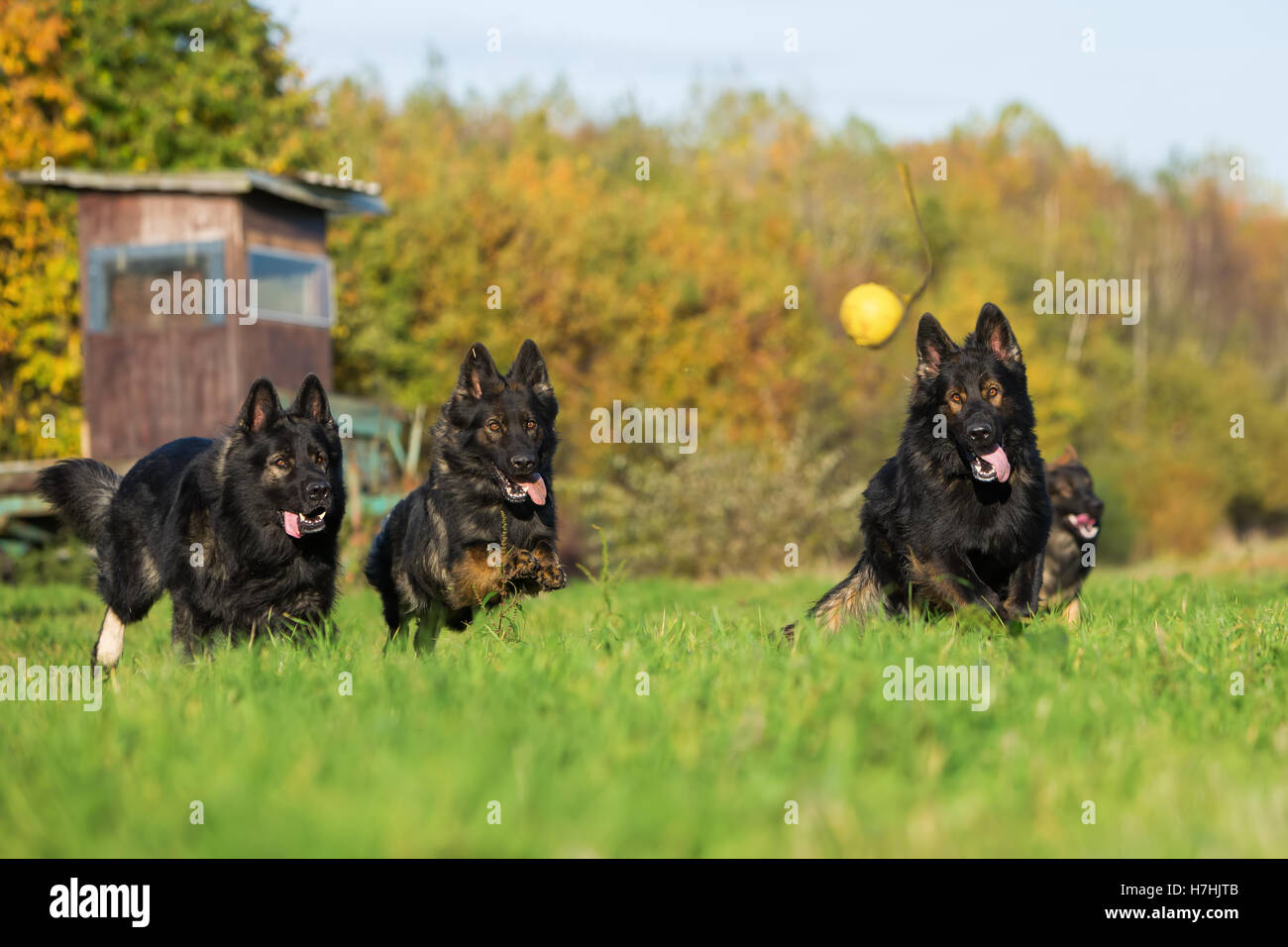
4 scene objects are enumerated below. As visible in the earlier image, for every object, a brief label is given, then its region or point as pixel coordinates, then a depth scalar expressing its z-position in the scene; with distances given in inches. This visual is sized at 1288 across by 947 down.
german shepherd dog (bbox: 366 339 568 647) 309.6
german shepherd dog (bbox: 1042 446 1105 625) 462.0
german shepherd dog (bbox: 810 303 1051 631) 266.8
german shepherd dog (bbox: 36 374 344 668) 292.8
